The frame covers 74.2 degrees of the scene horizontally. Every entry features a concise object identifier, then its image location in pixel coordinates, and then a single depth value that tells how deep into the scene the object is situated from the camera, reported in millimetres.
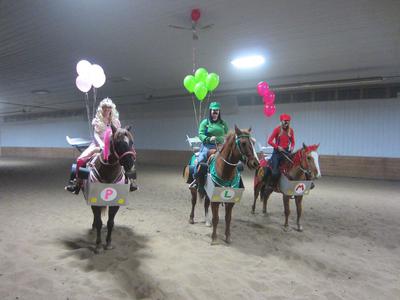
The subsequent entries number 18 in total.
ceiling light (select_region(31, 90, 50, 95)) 12125
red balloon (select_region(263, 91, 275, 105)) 6332
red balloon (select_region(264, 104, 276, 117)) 6320
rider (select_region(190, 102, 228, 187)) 3926
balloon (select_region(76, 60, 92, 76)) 3951
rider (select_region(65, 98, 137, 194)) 3240
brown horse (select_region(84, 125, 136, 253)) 2633
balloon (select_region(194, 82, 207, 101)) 5219
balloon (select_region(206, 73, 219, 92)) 5367
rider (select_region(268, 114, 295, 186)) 4484
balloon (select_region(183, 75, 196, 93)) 5469
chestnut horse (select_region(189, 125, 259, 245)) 3156
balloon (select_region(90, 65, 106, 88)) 4039
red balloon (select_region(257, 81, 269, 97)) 6254
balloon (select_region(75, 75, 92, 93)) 4023
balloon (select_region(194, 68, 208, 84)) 5266
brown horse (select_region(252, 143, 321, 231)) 4105
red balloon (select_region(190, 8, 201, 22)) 4617
